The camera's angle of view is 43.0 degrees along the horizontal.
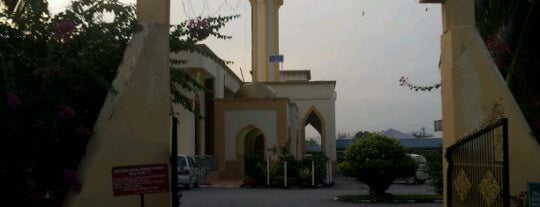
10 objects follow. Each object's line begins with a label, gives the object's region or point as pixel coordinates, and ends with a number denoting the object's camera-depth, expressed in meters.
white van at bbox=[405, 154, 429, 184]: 31.36
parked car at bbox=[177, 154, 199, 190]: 25.50
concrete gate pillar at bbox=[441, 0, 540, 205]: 9.23
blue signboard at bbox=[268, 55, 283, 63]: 46.00
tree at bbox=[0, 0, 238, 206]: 7.63
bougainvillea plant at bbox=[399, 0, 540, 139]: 10.91
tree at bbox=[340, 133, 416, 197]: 20.69
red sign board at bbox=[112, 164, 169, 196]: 7.85
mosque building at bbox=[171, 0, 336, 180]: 34.06
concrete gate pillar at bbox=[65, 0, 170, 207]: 7.96
